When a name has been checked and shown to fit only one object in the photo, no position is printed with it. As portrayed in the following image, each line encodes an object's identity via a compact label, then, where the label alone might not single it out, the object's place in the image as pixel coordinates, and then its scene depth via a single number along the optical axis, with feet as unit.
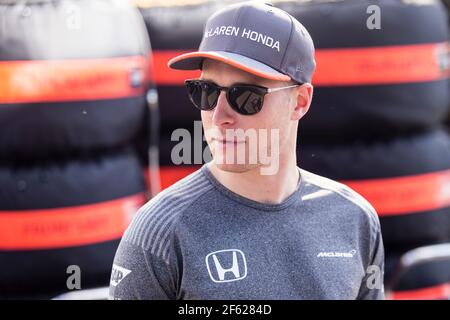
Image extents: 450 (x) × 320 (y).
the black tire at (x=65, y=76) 16.22
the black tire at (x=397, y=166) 18.38
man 9.55
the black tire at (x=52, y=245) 16.48
